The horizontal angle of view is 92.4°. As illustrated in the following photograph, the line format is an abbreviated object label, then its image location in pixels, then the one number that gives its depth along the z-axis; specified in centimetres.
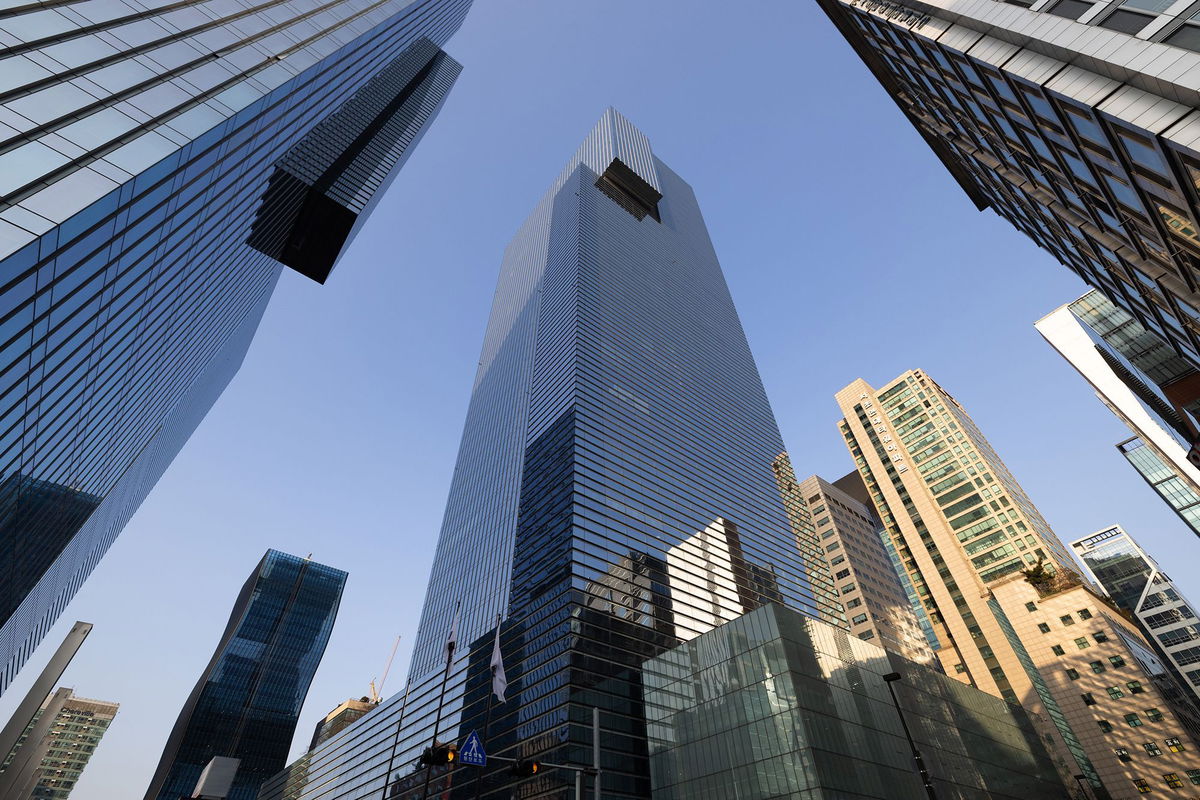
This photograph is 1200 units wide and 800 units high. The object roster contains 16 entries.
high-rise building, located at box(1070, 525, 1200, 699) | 9656
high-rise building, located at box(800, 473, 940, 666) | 11269
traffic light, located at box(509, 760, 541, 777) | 1855
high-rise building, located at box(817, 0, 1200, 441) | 1666
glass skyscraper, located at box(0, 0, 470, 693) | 2044
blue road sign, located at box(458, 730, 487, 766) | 1914
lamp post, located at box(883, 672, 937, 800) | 2548
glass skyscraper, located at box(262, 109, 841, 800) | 6031
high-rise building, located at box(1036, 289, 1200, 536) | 4650
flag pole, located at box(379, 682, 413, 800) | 7481
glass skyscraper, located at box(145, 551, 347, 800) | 16825
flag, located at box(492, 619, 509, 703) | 2462
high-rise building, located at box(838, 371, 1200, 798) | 6475
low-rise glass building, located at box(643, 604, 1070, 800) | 3950
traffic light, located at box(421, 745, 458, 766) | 1655
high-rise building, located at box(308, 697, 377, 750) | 18738
